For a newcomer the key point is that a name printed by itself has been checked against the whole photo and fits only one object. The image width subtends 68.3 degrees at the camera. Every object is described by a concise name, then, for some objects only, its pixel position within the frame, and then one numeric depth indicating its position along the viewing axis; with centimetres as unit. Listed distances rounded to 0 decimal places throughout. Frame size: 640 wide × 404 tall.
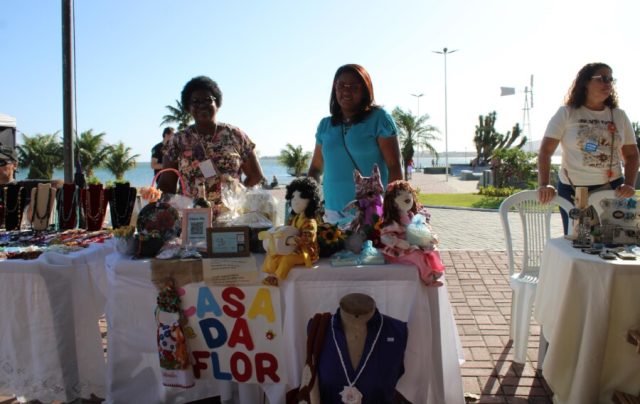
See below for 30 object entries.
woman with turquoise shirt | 263
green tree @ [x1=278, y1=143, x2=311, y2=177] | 3691
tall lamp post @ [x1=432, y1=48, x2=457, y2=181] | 3482
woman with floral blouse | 272
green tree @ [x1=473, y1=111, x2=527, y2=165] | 4303
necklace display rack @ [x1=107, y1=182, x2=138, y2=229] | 312
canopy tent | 941
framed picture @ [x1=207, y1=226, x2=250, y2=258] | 219
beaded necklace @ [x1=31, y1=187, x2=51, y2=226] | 313
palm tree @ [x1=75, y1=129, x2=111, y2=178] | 3266
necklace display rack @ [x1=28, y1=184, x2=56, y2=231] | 312
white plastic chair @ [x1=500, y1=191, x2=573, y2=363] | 302
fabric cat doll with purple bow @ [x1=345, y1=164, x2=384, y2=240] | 229
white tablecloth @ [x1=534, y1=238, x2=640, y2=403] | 214
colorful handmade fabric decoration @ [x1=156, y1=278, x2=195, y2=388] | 219
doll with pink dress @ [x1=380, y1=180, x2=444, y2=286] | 206
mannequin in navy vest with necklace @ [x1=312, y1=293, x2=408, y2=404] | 183
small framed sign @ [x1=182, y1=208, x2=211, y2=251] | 235
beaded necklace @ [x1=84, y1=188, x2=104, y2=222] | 310
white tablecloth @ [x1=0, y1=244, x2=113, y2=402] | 244
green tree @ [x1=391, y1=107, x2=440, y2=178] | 3169
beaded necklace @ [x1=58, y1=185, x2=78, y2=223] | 316
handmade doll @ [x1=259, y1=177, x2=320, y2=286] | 208
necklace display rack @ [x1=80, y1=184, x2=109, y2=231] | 310
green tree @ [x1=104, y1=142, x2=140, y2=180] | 3453
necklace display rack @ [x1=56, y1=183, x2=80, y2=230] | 314
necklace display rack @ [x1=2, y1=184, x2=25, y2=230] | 315
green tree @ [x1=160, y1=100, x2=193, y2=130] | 3282
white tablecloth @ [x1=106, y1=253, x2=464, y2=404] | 208
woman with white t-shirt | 303
